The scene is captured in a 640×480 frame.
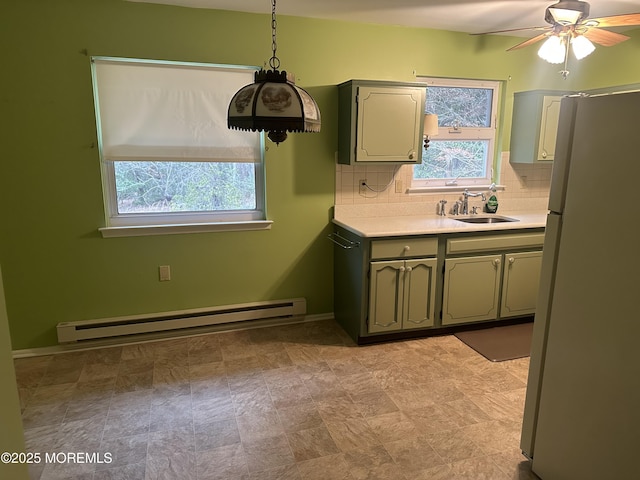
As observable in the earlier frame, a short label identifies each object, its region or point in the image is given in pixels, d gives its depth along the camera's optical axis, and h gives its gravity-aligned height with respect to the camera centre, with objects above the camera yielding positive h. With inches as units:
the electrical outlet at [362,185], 144.3 -11.0
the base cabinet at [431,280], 126.9 -38.0
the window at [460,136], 150.3 +5.4
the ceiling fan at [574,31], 94.7 +27.4
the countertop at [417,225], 125.1 -21.8
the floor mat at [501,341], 125.0 -55.6
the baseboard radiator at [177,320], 125.6 -50.5
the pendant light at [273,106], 68.8 +6.7
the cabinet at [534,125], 147.3 +9.1
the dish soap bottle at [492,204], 155.4 -17.9
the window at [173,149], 121.1 -0.2
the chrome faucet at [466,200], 153.2 -16.4
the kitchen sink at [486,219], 149.2 -22.4
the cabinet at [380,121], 128.6 +8.6
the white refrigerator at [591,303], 60.4 -22.1
